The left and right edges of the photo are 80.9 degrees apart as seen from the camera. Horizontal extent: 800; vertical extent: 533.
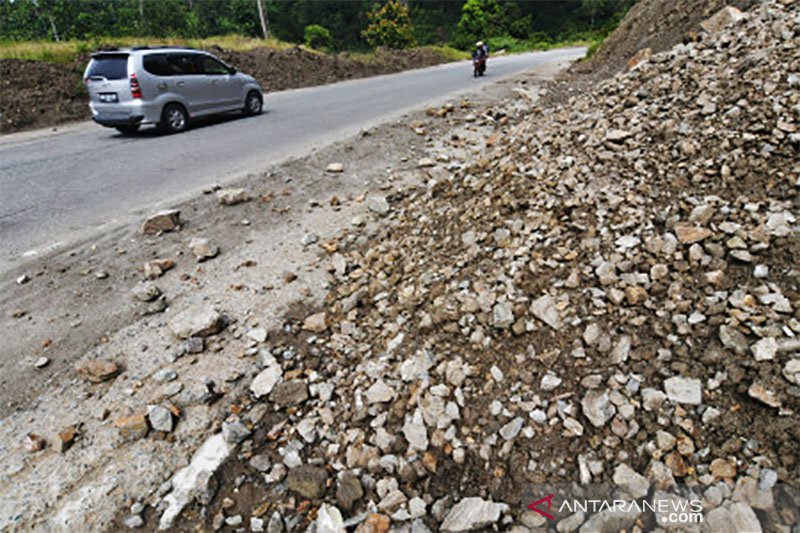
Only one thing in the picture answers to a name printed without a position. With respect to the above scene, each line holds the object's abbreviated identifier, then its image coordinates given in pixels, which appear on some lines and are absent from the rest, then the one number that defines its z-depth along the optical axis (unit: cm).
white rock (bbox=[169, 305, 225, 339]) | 362
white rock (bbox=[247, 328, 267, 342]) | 358
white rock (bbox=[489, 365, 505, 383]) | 280
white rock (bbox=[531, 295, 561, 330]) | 295
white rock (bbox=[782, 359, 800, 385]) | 224
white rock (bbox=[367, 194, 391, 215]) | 534
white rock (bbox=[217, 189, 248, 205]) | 568
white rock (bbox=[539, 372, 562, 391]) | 266
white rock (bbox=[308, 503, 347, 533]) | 233
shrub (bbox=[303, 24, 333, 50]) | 3706
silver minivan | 975
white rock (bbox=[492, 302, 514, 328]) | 306
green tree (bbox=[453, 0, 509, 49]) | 5331
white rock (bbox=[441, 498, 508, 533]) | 221
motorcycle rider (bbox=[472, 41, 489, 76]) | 1888
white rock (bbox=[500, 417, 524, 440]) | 252
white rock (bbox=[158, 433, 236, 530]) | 246
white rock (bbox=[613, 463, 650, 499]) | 218
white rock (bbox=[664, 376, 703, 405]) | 238
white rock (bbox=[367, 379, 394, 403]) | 292
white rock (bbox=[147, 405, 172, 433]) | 289
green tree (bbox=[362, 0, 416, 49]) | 4141
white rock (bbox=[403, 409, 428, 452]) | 262
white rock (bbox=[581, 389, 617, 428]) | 244
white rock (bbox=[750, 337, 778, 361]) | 236
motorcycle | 1892
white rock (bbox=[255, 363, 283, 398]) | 313
